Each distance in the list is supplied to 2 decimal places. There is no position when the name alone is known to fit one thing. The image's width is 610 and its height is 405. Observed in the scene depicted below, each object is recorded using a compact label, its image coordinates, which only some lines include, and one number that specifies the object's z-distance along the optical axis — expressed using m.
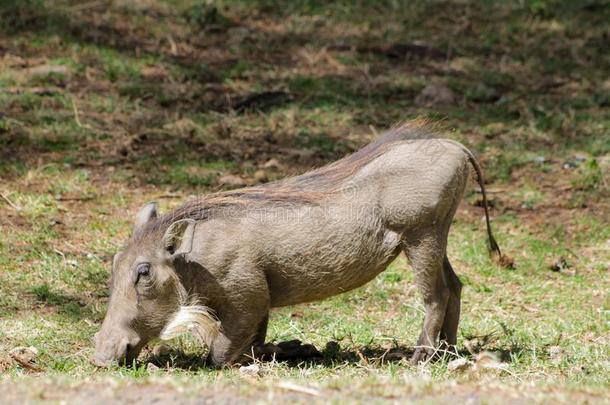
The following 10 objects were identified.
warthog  8.30
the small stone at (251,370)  7.86
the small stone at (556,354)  8.43
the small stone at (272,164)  13.76
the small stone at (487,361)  7.73
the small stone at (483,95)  16.59
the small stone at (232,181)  13.00
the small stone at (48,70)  16.27
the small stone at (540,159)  14.21
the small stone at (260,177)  13.21
